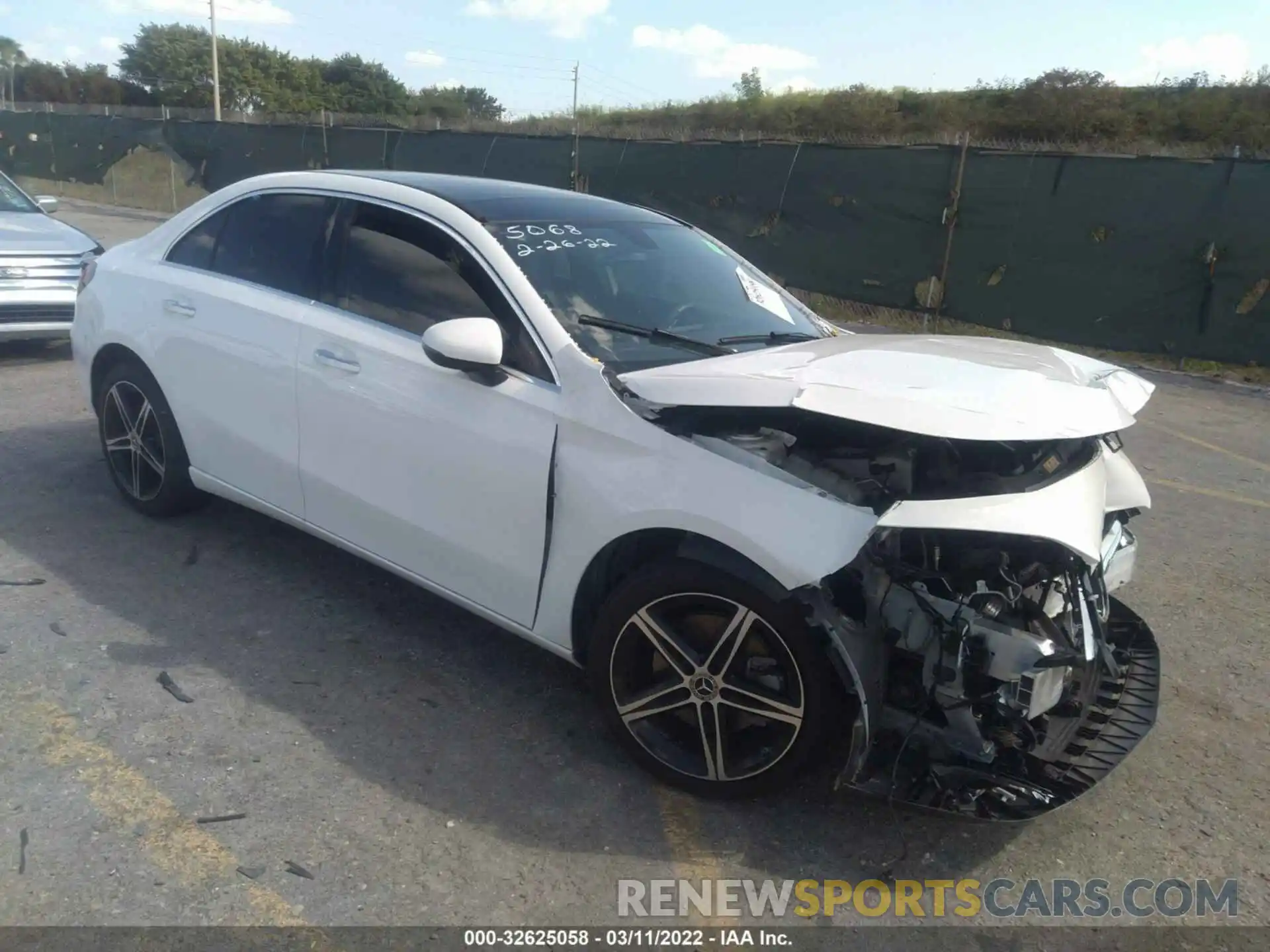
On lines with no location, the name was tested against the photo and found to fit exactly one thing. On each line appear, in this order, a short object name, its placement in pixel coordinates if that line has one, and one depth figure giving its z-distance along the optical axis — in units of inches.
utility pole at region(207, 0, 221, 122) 1375.5
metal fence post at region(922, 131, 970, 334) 467.5
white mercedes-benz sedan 108.5
